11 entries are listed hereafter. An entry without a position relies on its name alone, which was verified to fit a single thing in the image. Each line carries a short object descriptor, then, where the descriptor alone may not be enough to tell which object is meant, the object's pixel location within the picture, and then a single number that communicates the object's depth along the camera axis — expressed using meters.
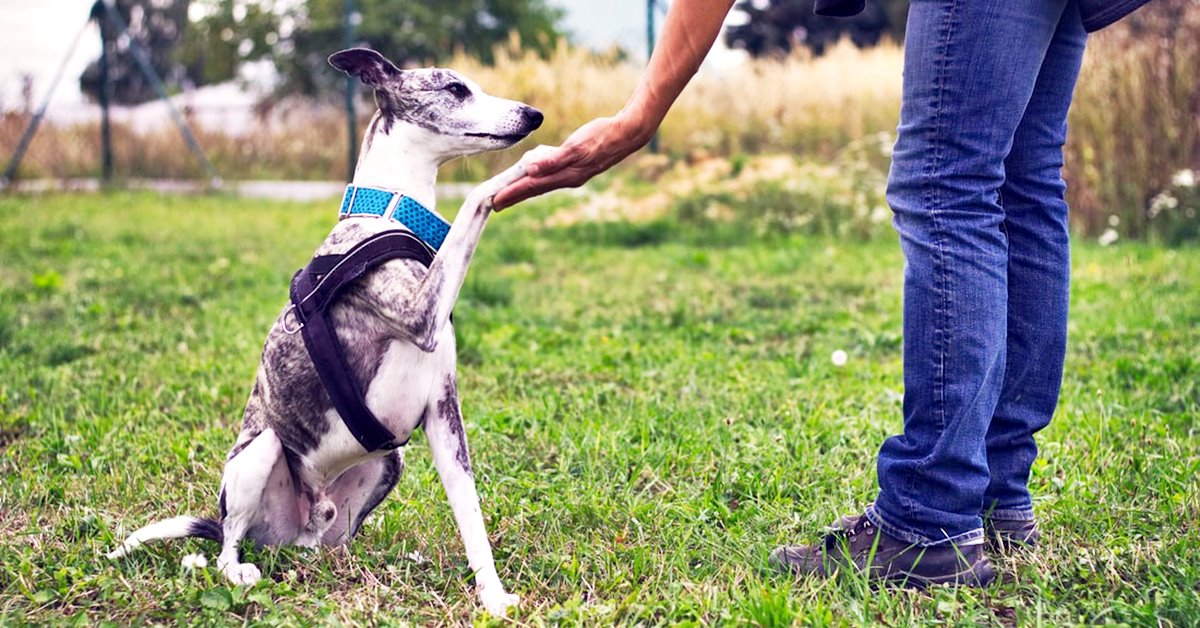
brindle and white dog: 2.07
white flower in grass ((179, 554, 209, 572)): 2.21
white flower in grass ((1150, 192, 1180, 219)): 6.79
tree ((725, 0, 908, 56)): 24.27
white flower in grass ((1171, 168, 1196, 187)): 6.68
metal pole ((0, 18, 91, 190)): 11.40
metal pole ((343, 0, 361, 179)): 11.01
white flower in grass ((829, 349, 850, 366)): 3.95
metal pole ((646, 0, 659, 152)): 10.54
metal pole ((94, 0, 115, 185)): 12.50
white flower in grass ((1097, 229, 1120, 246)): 6.82
